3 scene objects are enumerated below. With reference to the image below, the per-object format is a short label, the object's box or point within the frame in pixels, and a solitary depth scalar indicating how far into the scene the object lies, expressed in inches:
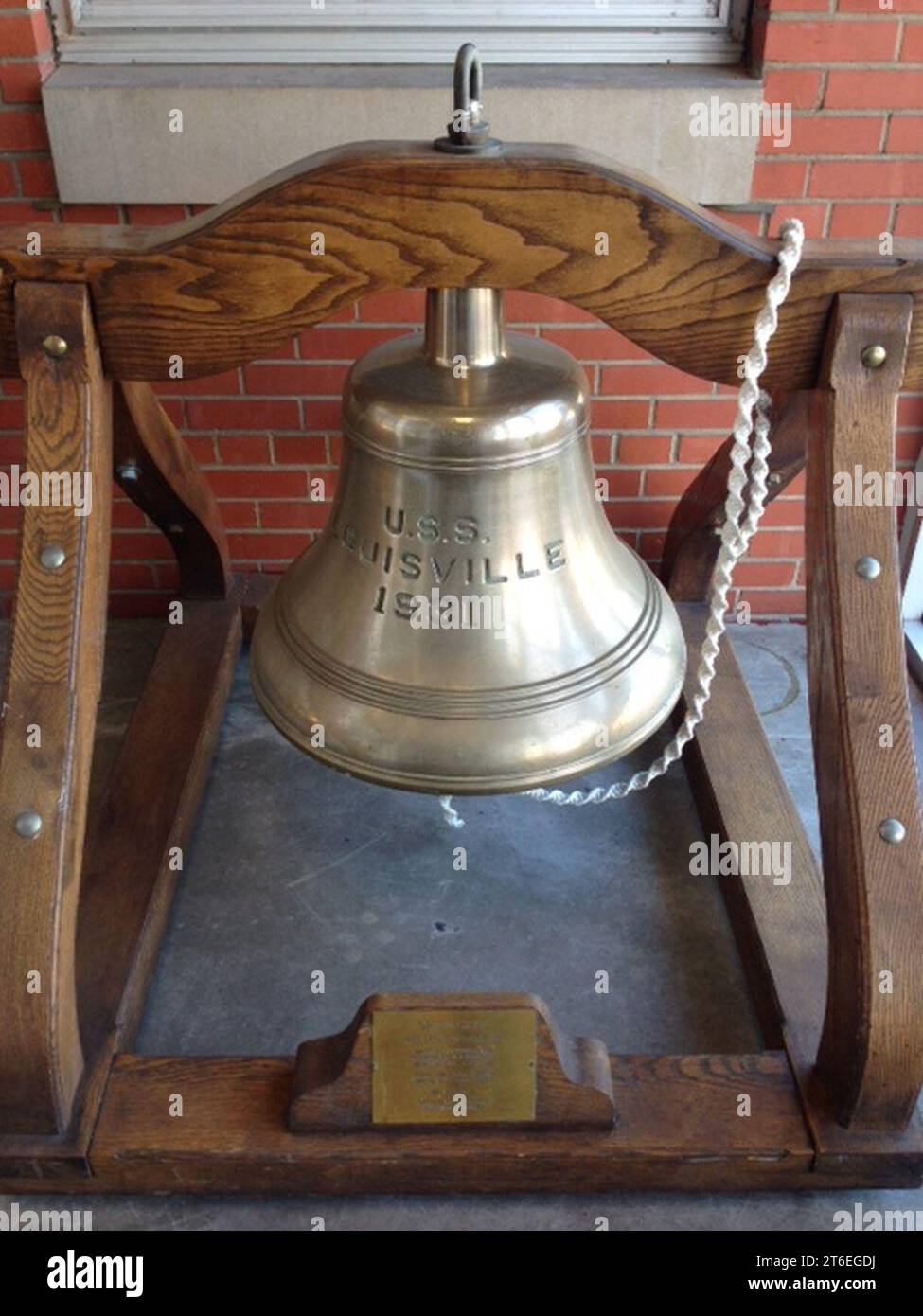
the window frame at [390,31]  89.4
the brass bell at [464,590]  49.8
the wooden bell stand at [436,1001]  49.2
